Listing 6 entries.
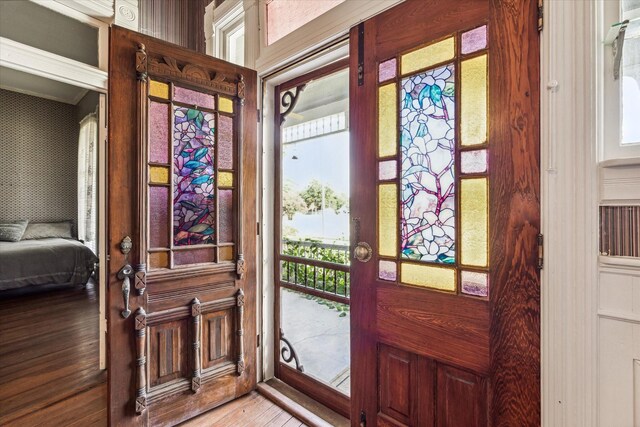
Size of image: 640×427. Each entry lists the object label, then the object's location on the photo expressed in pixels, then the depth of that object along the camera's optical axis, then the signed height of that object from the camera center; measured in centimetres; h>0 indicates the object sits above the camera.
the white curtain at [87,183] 532 +59
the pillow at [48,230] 553 -31
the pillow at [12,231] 509 -29
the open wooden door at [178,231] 157 -10
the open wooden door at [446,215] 106 -1
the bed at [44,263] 418 -74
